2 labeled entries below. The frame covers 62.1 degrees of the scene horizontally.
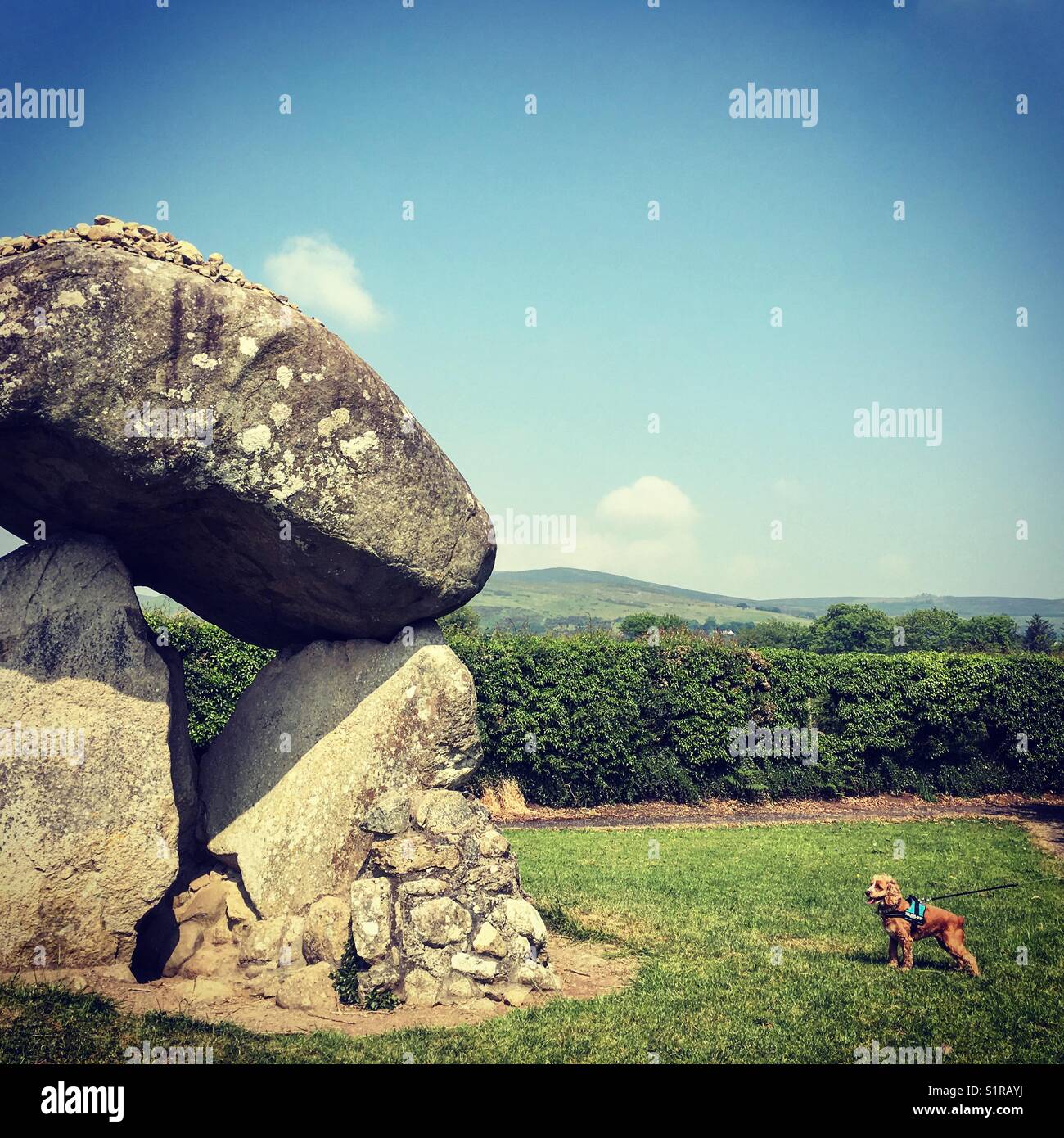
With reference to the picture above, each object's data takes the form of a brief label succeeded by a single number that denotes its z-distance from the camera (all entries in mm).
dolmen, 8391
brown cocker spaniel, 9594
